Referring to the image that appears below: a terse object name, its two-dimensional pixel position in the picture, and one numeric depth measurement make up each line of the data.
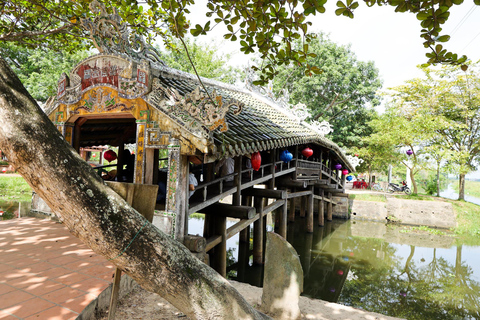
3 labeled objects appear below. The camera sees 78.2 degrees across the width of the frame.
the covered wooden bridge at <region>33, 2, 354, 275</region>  4.71
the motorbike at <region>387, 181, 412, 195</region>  21.59
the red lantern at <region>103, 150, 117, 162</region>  8.40
